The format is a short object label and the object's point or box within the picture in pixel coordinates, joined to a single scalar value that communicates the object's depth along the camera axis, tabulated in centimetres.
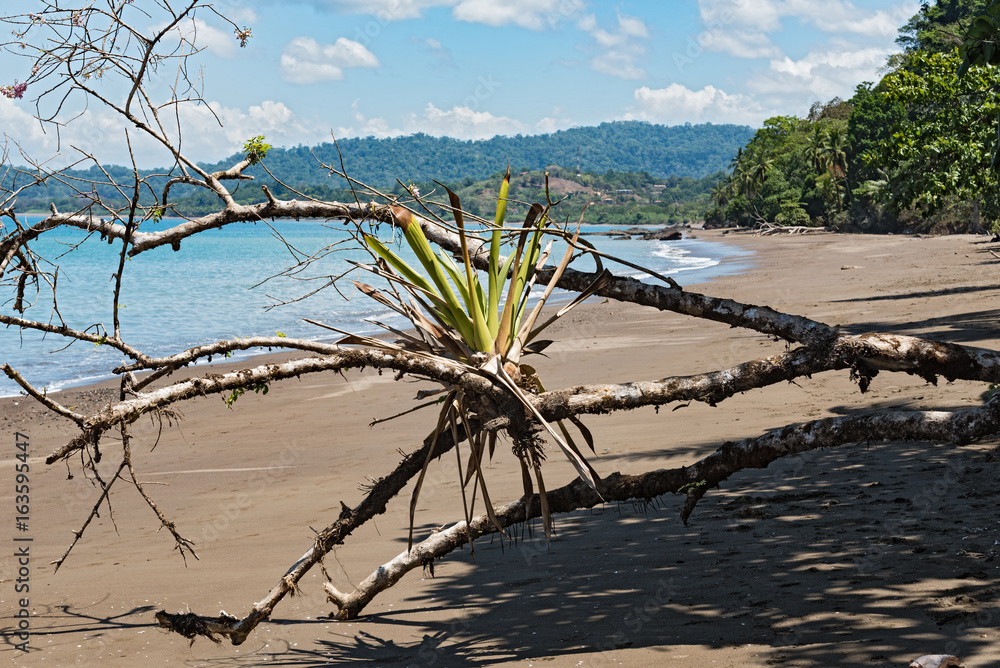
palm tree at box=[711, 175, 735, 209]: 9801
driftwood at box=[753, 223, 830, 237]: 6700
